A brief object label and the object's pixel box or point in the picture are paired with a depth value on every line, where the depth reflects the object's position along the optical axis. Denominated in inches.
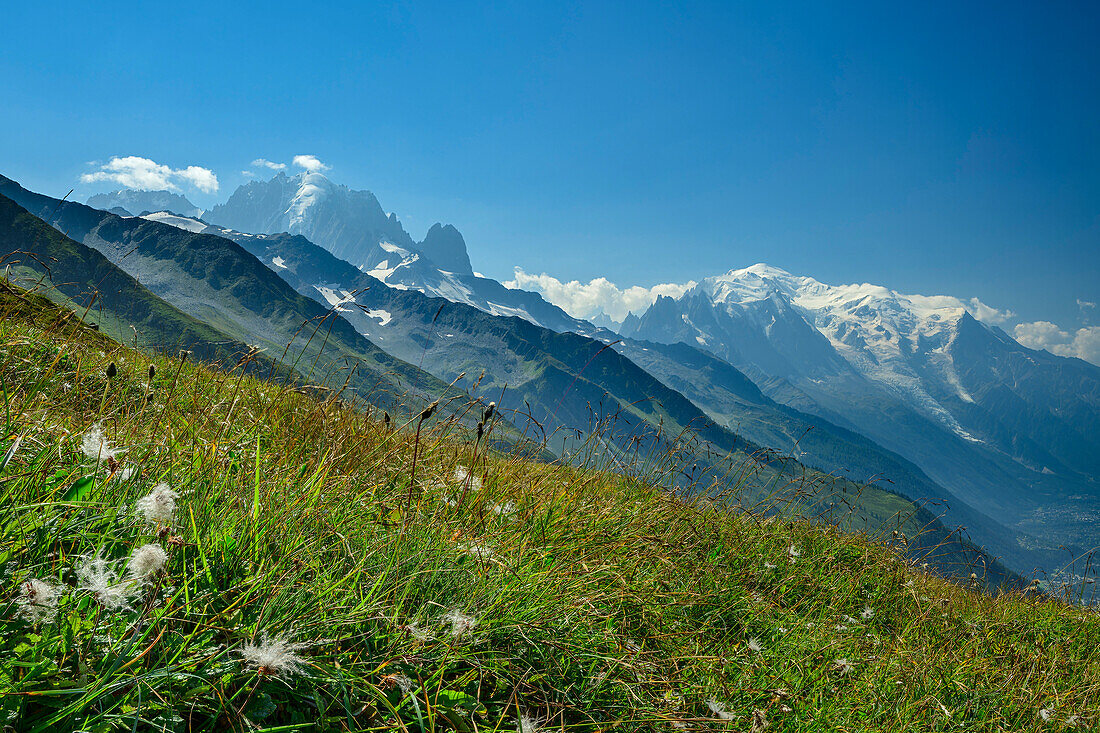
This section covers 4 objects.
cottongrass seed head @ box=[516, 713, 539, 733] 89.0
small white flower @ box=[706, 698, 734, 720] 115.9
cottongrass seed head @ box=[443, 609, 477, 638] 93.6
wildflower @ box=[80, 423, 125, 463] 102.1
